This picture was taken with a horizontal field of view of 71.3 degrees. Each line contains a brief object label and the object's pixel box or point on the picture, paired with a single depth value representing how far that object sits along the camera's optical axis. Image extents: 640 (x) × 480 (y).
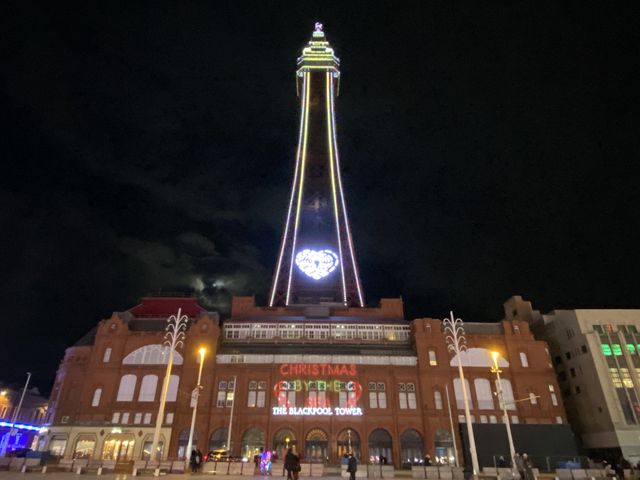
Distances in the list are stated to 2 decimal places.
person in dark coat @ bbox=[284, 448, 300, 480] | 18.28
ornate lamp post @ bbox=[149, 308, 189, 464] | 28.61
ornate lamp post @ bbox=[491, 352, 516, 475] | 29.09
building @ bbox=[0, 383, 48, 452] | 76.19
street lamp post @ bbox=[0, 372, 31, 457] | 73.56
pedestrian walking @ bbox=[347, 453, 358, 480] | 21.28
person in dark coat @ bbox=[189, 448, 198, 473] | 28.48
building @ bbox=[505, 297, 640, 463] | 53.09
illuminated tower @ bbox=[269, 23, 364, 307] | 77.00
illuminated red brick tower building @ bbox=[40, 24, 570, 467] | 51.78
